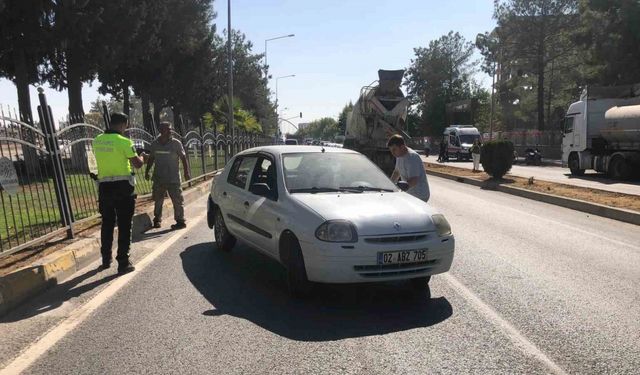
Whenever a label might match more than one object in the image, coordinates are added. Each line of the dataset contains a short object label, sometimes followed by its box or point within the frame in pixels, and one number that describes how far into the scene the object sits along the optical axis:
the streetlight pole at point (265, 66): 65.75
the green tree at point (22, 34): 18.20
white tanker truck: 20.50
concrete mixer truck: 21.05
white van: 39.44
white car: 4.89
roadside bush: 18.98
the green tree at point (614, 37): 33.81
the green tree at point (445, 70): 84.28
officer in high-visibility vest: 6.37
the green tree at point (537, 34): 47.12
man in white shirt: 7.27
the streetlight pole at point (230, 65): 29.47
